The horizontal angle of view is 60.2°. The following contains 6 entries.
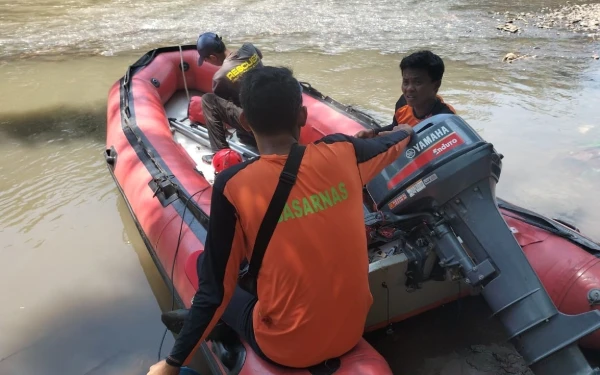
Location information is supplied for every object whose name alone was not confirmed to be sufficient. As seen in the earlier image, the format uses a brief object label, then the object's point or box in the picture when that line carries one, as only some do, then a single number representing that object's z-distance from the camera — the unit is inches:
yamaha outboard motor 63.7
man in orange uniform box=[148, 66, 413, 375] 51.9
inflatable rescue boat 65.1
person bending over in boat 141.4
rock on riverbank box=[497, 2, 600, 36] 344.4
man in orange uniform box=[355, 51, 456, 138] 88.5
